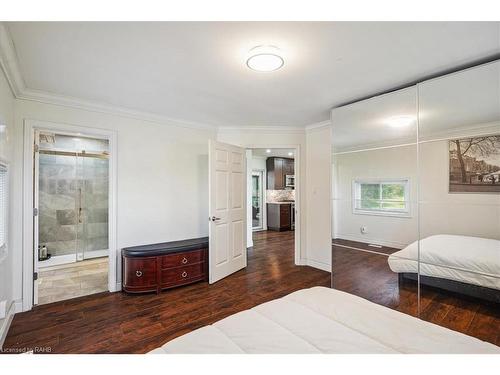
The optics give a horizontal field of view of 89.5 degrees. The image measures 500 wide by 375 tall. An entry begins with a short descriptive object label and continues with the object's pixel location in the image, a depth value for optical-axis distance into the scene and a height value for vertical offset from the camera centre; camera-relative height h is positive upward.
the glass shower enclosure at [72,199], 4.64 -0.08
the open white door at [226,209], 3.52 -0.25
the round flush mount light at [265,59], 1.87 +1.05
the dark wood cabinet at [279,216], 7.73 -0.73
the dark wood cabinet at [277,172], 7.97 +0.68
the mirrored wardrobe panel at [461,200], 2.02 -0.08
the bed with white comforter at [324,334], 1.09 -0.67
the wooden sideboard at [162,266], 3.11 -0.93
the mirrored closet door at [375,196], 2.49 -0.05
